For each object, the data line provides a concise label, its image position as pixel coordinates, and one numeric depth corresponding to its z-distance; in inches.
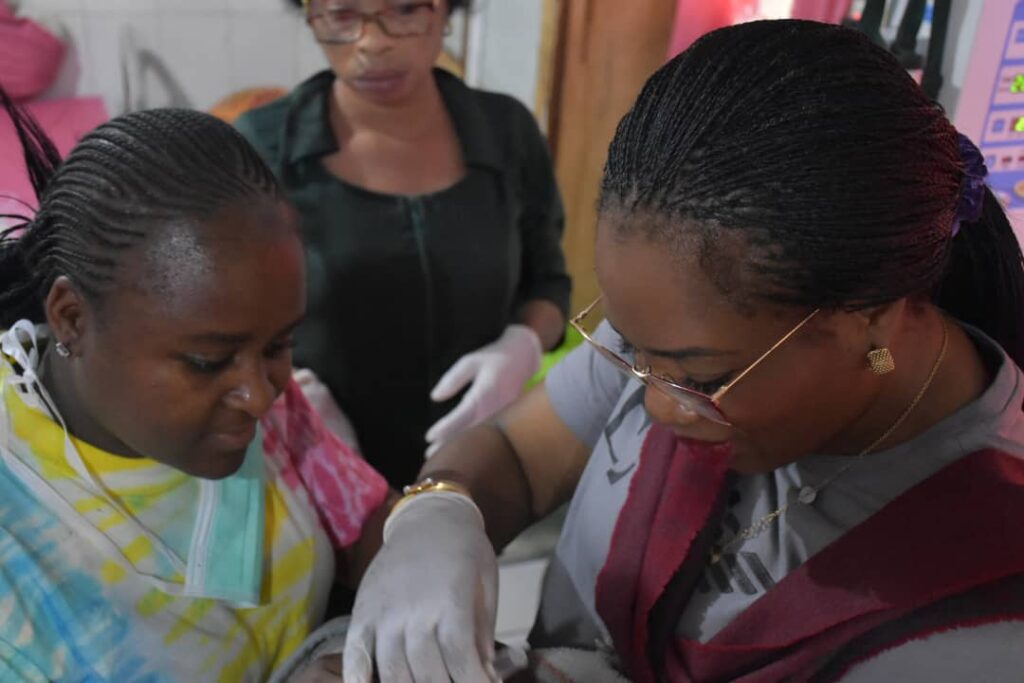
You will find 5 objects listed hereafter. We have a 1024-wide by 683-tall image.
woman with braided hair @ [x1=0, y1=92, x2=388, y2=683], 37.1
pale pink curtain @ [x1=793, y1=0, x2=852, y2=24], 68.2
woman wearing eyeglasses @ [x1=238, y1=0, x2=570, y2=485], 62.8
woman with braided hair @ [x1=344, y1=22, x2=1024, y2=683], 29.9
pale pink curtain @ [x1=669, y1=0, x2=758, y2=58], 87.1
